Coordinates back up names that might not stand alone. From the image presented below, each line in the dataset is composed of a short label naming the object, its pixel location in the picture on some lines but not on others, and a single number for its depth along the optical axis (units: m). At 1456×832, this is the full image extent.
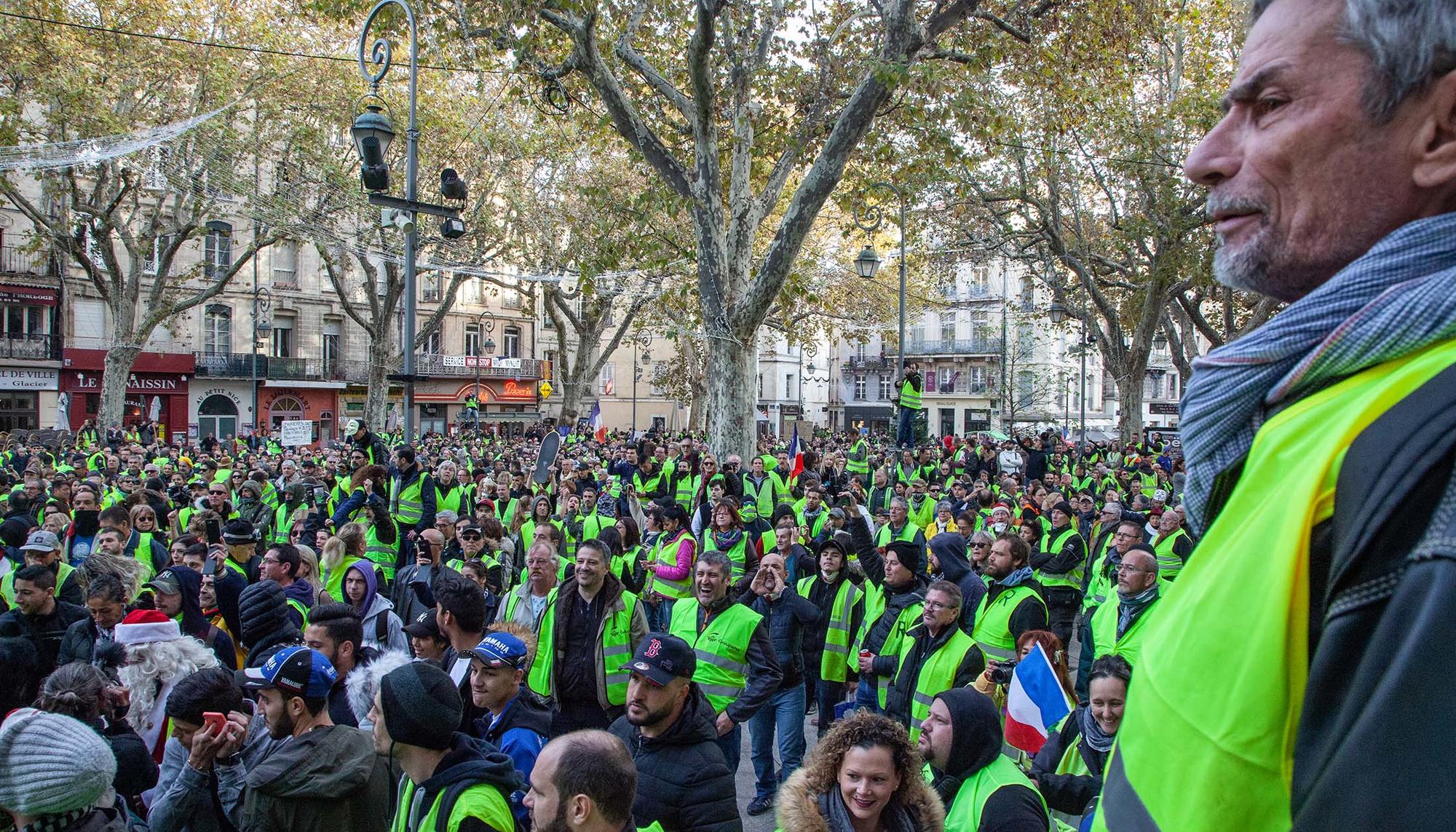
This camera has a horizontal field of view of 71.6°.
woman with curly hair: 3.55
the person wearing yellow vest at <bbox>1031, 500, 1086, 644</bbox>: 9.41
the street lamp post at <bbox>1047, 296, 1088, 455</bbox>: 27.11
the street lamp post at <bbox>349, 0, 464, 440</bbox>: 9.03
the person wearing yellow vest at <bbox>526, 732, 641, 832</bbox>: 3.09
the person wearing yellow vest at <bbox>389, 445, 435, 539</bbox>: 11.78
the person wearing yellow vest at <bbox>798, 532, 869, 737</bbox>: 7.48
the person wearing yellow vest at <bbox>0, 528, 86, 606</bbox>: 6.50
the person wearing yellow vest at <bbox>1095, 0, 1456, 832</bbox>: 0.74
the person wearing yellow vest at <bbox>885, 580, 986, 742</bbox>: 5.71
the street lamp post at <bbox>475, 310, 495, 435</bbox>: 53.41
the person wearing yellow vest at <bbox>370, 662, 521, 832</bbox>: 3.40
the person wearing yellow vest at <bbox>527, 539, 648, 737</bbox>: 6.07
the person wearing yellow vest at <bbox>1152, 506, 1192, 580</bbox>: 8.30
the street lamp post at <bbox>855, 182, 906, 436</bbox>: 17.50
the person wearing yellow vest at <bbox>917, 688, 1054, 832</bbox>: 3.80
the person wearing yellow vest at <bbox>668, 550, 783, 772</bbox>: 6.17
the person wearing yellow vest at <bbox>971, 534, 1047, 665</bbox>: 6.85
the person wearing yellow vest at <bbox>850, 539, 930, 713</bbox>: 6.73
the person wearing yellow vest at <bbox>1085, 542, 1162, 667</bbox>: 6.34
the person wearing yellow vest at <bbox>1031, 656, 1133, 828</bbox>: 4.34
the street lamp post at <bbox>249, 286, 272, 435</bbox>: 41.95
